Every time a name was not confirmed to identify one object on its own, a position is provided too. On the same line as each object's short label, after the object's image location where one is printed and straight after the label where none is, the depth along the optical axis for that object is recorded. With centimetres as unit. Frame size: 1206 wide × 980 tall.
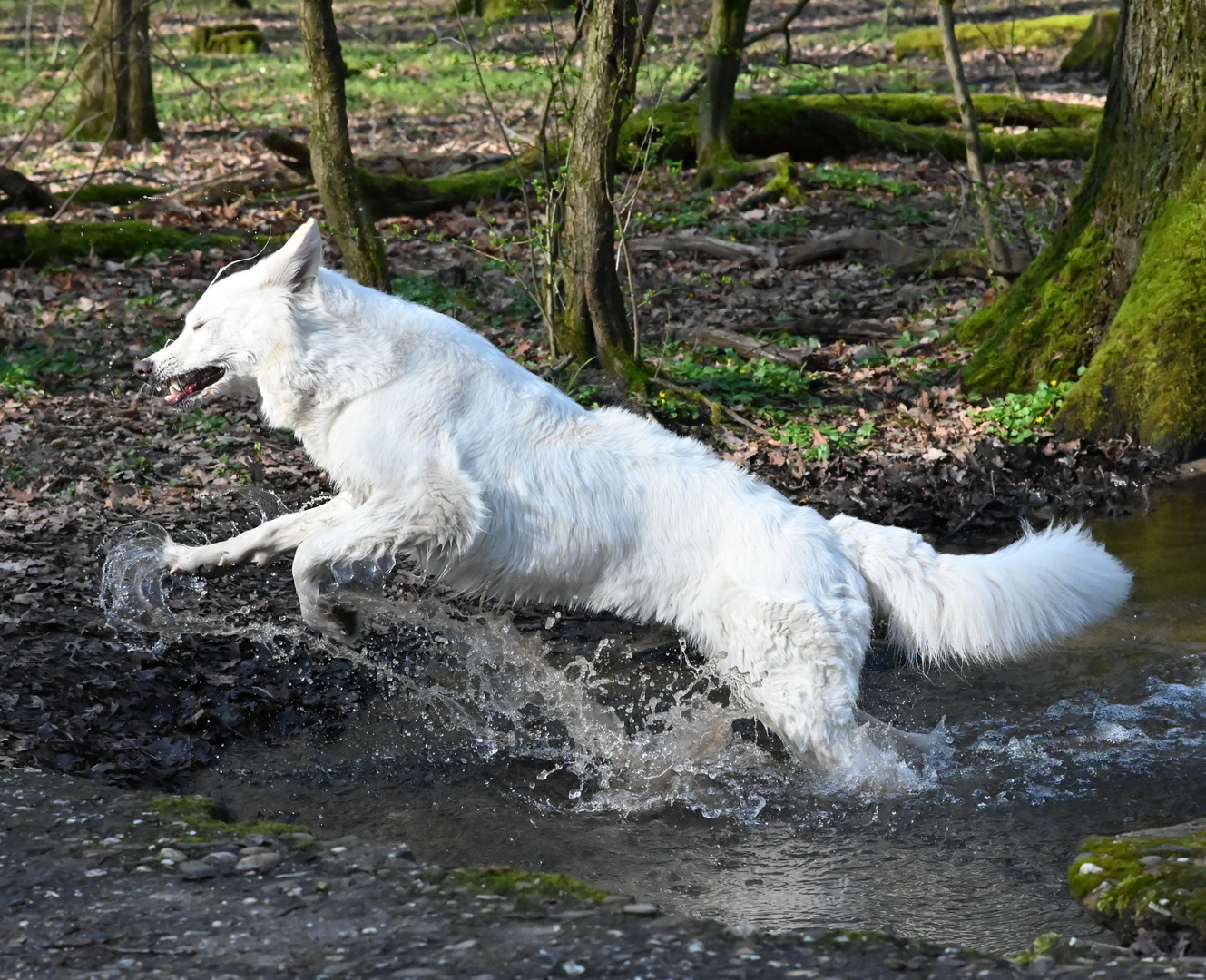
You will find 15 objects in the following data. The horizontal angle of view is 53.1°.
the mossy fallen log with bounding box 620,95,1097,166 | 1580
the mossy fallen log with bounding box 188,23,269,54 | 2841
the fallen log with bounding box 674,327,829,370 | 970
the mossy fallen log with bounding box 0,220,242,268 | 1186
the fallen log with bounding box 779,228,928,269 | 1220
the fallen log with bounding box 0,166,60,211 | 1298
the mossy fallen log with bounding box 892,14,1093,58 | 2677
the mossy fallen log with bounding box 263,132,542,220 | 1345
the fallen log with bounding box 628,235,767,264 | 1234
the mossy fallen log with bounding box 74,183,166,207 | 1359
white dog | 473
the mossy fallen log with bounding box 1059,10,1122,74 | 2380
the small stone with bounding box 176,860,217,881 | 350
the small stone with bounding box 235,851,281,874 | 355
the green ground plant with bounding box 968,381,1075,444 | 851
